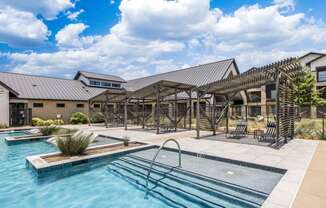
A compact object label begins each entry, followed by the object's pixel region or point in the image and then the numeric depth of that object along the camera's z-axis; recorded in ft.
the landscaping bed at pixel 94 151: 23.32
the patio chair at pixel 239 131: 37.04
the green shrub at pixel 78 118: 76.04
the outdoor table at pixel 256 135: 34.19
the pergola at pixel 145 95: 46.60
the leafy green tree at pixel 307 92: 79.51
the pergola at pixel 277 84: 27.66
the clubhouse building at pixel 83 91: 67.33
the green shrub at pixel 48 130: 44.80
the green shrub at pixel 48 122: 67.16
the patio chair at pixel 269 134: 32.01
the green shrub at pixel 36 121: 68.08
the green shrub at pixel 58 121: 70.98
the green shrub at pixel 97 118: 80.63
